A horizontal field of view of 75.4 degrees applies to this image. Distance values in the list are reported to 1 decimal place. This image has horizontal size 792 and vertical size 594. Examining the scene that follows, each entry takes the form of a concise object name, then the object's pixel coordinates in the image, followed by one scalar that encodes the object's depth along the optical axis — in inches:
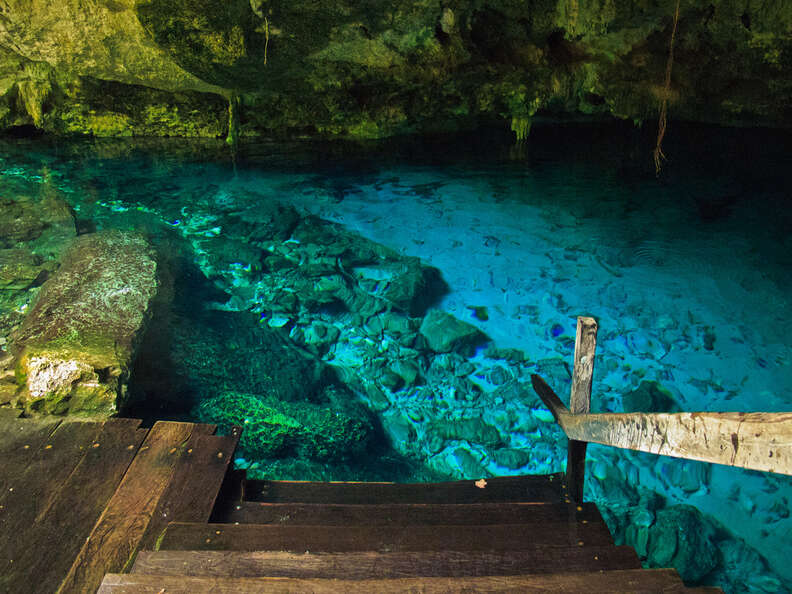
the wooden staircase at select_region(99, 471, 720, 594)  62.1
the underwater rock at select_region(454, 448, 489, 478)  155.3
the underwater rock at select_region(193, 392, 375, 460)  152.9
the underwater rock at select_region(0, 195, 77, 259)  236.8
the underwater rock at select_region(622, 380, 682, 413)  173.3
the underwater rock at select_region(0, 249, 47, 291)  206.1
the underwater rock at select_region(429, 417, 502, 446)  165.3
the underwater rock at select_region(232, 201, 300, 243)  279.9
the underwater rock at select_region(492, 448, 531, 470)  157.4
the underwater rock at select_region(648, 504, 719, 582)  121.9
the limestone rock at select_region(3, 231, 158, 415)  131.2
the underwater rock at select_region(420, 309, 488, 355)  201.3
